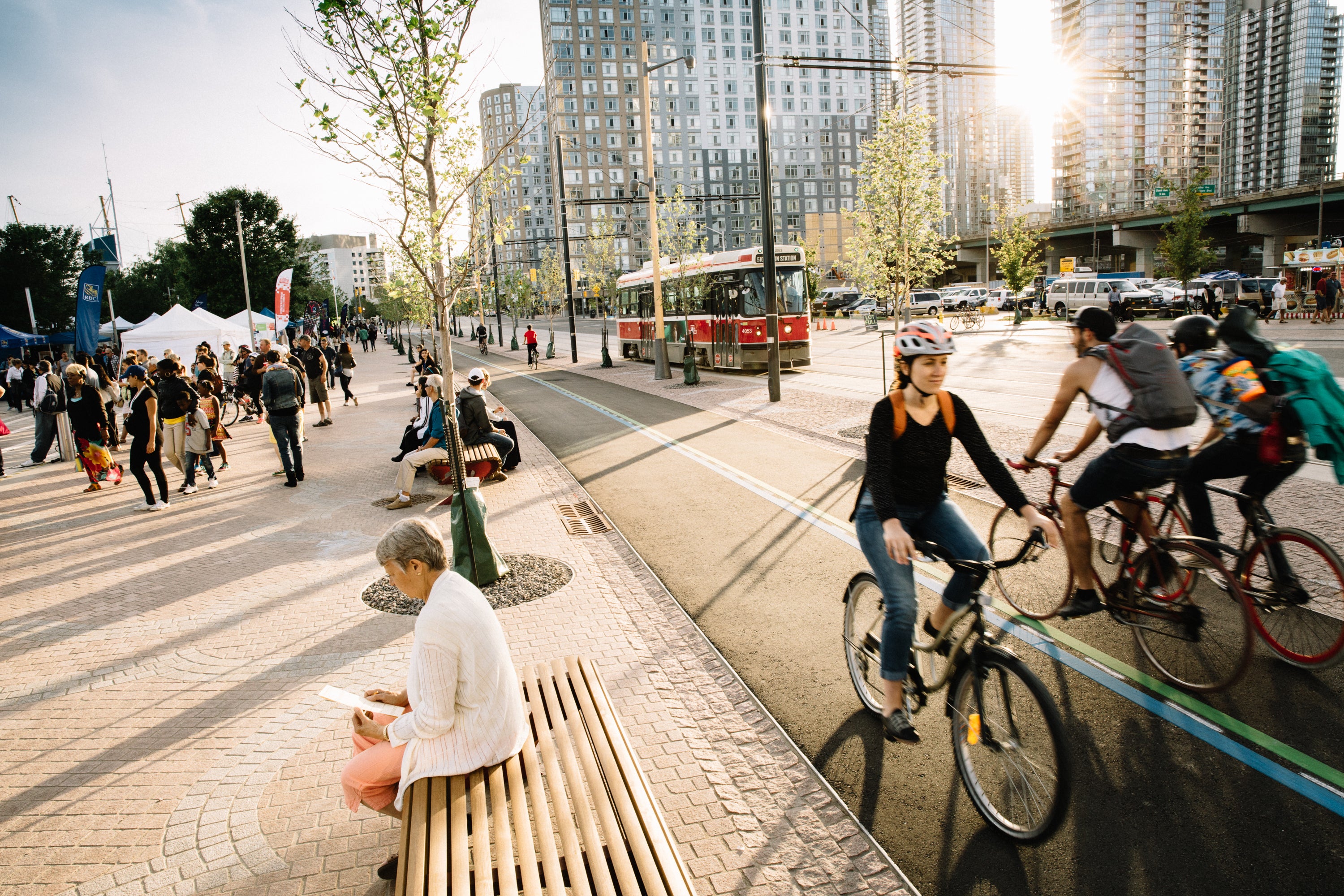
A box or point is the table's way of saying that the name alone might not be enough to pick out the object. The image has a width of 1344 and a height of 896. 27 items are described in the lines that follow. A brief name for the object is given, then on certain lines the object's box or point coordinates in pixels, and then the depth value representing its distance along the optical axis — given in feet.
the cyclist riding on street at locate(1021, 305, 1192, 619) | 14.46
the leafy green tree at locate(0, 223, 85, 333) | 190.29
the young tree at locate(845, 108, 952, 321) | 45.65
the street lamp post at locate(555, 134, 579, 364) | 98.84
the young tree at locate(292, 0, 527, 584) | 21.90
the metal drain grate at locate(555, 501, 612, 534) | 28.04
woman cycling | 11.70
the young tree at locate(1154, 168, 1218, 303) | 139.03
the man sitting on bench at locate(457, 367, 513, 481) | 36.96
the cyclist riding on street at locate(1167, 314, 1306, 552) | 14.84
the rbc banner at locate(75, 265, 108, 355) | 57.11
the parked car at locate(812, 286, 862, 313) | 226.17
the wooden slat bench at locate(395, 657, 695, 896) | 7.80
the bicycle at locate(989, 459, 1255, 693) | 14.05
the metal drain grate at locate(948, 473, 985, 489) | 29.55
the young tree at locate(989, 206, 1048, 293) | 163.12
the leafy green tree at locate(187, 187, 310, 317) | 190.90
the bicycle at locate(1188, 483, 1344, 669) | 14.06
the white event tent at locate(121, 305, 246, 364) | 92.43
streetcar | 78.38
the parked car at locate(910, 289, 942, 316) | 165.89
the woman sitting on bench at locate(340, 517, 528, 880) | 9.02
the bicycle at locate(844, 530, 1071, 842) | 9.75
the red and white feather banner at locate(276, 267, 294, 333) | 98.84
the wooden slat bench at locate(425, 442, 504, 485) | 34.99
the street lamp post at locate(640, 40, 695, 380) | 77.46
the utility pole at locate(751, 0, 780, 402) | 51.55
